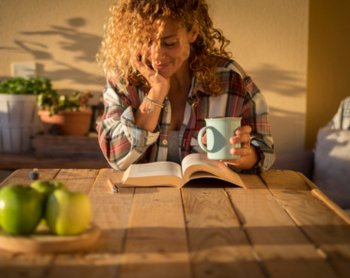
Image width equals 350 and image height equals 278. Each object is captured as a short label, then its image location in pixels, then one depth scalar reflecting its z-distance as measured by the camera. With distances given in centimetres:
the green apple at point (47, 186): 85
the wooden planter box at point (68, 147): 290
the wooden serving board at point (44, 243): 80
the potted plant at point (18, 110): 291
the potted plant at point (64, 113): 293
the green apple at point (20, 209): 80
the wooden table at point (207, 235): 75
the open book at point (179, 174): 132
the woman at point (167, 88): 160
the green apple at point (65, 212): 81
